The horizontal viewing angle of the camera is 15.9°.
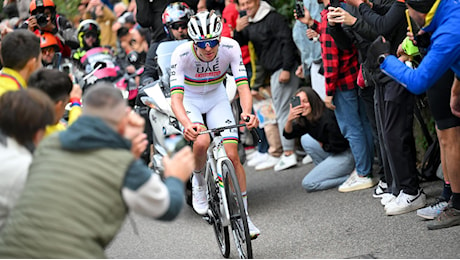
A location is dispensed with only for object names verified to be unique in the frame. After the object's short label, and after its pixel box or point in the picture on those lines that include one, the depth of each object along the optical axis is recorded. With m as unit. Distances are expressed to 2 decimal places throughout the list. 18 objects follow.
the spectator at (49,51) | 22.04
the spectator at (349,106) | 18.55
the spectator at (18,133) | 9.11
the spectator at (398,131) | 16.22
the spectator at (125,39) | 29.86
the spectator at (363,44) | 16.15
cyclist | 15.32
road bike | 13.99
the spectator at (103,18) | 32.80
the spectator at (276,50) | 22.30
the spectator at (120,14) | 31.70
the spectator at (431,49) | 12.50
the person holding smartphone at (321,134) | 19.51
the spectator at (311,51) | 20.14
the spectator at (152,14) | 21.71
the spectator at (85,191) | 8.08
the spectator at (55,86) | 11.17
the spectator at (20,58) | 12.67
